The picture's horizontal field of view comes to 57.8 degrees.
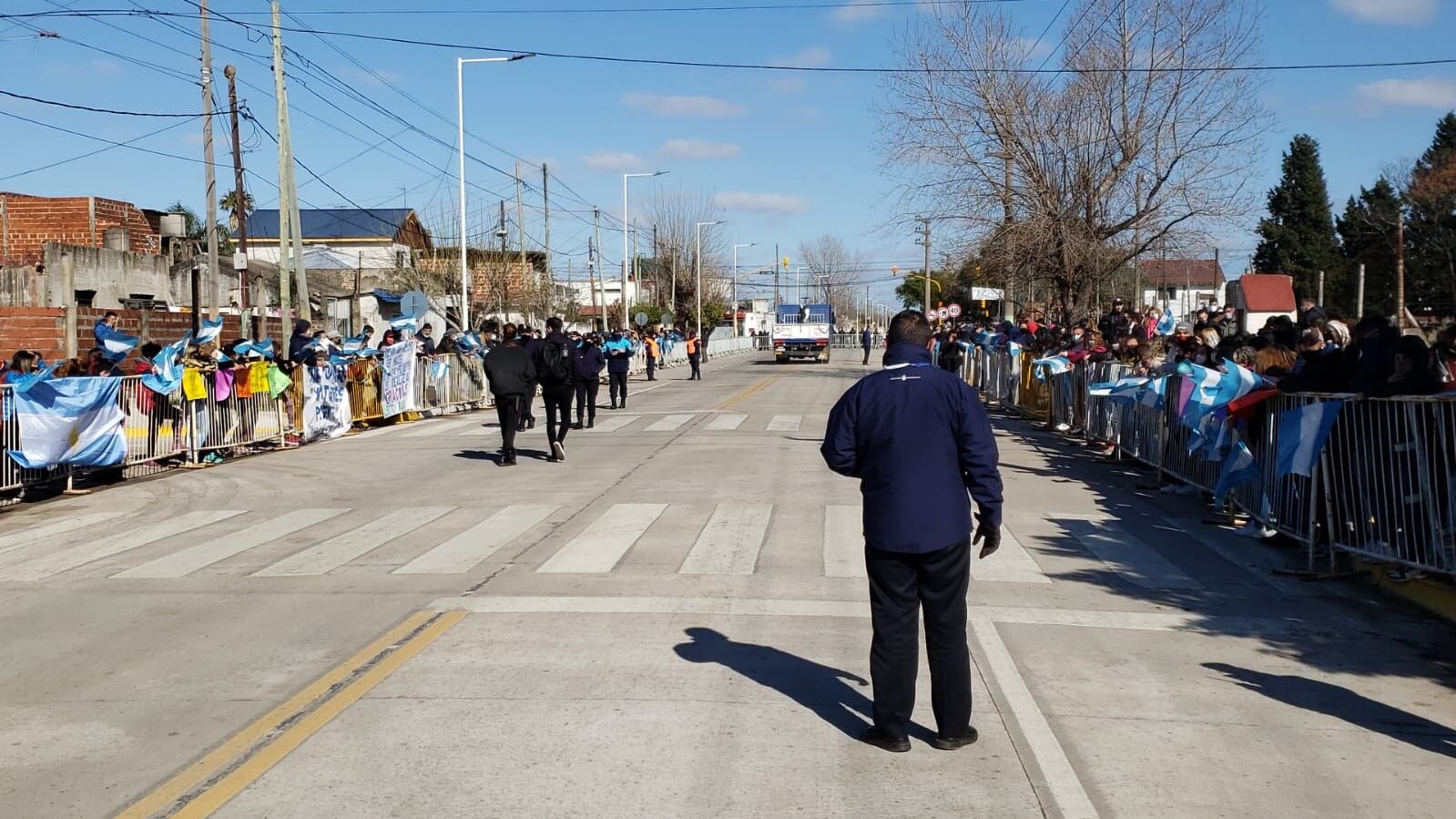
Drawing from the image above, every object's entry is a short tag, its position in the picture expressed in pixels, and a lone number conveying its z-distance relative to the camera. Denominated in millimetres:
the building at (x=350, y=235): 71875
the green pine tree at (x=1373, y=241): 61312
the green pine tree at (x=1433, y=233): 54469
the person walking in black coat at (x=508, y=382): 17109
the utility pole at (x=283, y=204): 26891
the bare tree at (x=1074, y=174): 33156
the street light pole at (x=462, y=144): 33844
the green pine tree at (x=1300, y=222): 76812
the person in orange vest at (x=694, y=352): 43469
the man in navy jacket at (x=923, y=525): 5496
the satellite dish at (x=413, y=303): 28344
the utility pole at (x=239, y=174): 32594
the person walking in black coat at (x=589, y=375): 23031
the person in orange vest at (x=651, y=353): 39812
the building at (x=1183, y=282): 72750
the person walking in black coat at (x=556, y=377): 17875
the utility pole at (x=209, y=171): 27812
